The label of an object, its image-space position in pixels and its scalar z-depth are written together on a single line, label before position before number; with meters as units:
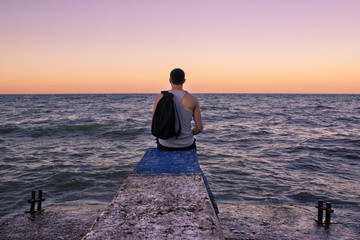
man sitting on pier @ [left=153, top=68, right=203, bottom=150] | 3.42
